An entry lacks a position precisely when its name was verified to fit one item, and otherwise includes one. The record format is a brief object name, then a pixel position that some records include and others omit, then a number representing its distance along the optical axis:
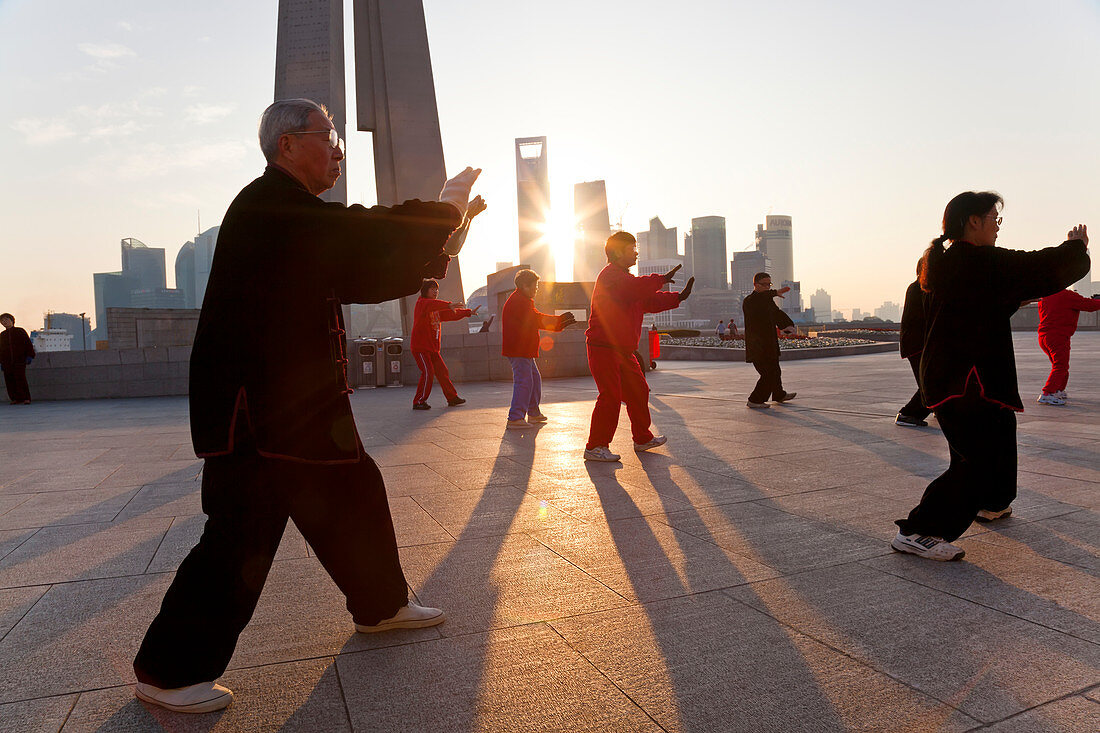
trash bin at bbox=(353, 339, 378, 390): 16.27
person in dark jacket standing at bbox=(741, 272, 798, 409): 9.62
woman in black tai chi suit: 3.25
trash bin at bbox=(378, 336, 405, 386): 16.48
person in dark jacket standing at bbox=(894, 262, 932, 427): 7.23
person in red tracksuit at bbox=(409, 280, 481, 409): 10.24
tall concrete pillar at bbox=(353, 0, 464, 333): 27.61
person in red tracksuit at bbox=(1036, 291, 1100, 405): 8.67
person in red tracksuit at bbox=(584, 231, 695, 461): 5.90
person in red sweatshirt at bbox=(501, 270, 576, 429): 8.40
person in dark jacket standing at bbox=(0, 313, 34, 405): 14.81
